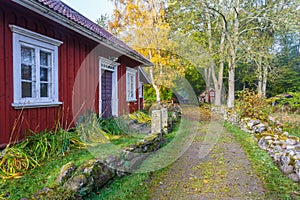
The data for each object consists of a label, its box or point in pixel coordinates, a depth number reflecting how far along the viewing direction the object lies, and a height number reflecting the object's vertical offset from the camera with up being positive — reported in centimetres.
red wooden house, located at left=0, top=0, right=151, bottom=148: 434 +73
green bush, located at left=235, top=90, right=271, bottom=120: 962 -40
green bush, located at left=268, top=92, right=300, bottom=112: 952 -19
